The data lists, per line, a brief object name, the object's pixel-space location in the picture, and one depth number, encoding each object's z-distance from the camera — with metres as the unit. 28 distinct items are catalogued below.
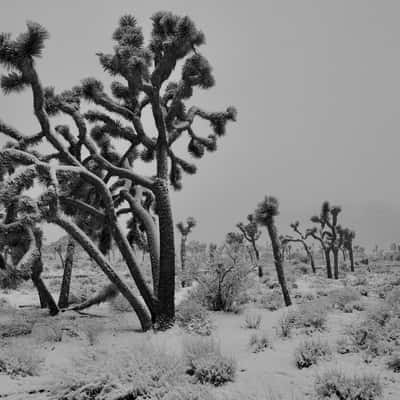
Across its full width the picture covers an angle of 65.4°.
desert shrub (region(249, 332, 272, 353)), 5.91
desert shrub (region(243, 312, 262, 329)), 8.16
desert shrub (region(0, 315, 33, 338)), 7.14
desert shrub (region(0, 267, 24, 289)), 6.85
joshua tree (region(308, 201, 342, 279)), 25.89
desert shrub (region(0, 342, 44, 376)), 4.61
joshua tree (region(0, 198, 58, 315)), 6.16
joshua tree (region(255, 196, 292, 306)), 14.01
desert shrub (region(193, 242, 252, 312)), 10.77
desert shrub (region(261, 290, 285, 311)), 11.73
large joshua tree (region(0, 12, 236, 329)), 7.20
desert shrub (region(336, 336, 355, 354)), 5.35
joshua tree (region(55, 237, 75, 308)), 12.08
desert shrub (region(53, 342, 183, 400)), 3.73
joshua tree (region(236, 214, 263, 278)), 30.03
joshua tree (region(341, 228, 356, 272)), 33.00
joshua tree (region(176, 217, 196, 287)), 26.75
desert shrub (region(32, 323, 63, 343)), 6.57
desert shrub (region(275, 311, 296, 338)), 6.77
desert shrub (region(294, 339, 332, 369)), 4.84
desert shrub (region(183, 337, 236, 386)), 4.22
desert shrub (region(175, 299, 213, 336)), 7.69
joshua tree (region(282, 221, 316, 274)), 30.61
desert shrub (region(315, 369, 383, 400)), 3.60
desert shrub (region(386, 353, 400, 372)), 4.41
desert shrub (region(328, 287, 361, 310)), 10.37
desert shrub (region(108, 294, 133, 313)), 11.15
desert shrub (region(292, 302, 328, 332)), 7.21
